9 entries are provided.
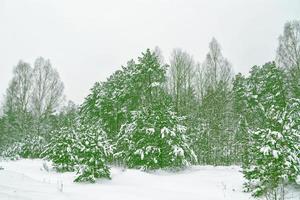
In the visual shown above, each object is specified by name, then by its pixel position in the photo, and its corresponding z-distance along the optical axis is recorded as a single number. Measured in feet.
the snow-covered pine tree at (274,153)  35.65
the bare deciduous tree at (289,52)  81.91
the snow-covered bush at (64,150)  56.95
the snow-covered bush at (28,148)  93.86
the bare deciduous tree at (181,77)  94.67
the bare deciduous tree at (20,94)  110.93
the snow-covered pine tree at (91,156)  45.15
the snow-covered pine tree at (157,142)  59.00
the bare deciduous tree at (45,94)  110.22
